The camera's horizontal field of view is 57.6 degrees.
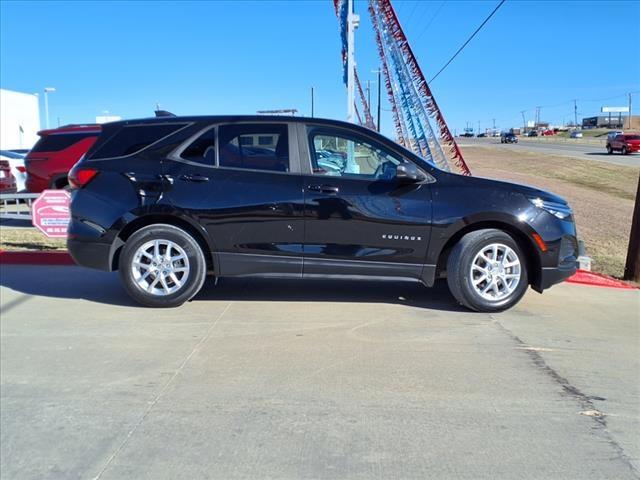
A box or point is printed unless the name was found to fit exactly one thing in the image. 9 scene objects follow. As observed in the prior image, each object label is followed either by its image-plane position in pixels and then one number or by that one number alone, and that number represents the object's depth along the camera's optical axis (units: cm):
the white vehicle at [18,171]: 1398
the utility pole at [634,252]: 732
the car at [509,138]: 7456
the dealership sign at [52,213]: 823
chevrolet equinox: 561
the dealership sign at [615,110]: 13162
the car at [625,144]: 3891
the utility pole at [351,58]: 1792
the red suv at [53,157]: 1175
